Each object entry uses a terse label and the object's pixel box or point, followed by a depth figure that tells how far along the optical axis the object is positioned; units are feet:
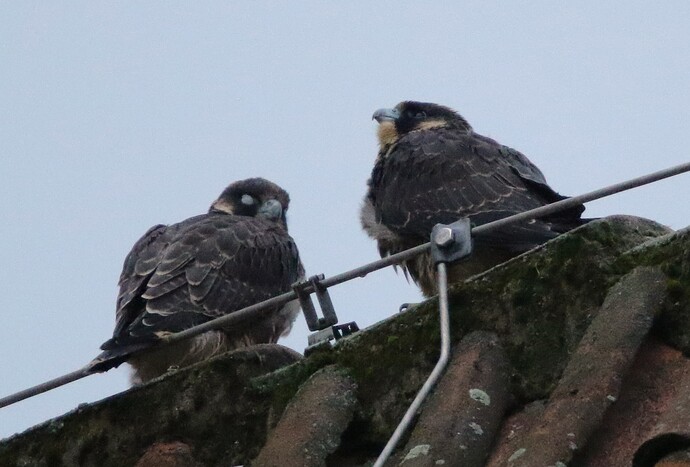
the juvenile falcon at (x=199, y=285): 44.06
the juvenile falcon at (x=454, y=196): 40.88
